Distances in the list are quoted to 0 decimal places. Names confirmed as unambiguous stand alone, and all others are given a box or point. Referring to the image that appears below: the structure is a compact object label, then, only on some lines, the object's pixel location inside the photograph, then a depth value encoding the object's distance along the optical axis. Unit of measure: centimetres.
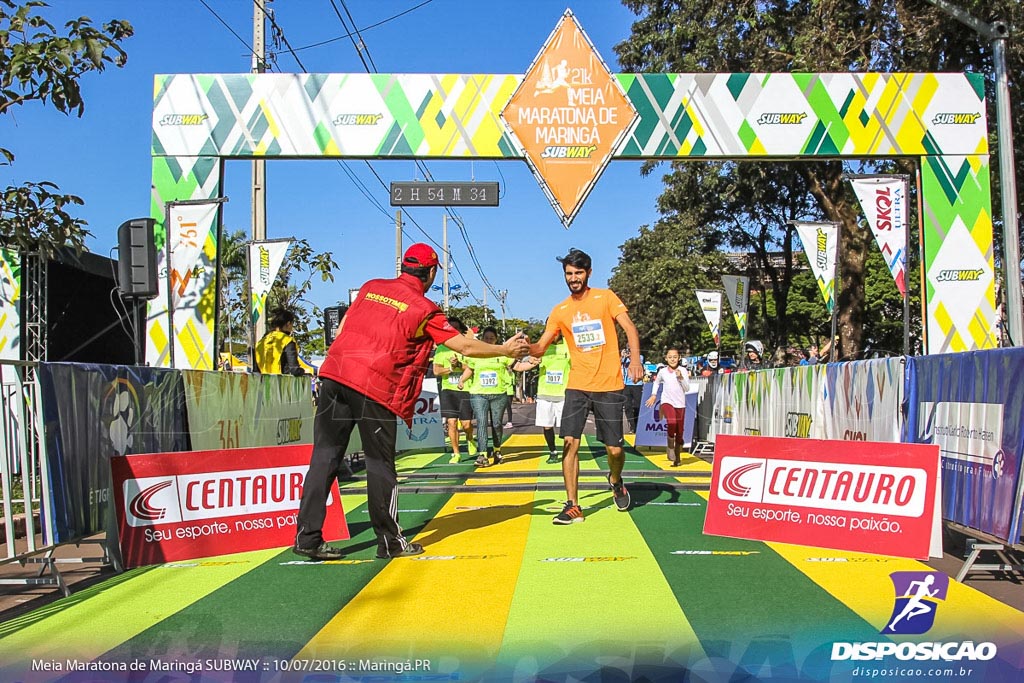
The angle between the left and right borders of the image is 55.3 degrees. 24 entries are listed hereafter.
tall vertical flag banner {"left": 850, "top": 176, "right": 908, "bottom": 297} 1206
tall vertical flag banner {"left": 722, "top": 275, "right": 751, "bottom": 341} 2175
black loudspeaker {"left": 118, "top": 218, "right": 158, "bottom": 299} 1047
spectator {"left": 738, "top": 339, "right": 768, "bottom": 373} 1903
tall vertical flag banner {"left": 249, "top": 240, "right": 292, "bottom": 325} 1783
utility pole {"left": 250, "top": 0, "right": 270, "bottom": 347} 2020
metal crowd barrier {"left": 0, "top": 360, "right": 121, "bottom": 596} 567
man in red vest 613
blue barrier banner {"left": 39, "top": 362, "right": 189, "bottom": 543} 581
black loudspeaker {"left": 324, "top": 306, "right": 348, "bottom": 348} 1755
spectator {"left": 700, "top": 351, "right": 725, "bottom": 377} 1708
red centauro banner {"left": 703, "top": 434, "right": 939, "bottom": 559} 617
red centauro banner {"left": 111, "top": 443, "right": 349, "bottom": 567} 624
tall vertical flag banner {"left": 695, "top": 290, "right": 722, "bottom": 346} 2395
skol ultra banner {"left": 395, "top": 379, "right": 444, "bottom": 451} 1681
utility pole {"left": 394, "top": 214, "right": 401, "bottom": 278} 3748
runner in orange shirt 761
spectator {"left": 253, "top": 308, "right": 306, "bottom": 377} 1243
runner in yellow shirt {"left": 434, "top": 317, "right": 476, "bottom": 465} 1370
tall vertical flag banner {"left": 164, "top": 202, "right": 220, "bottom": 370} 1243
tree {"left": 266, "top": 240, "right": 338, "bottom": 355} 2088
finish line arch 1248
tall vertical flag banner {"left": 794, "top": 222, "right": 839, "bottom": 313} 1456
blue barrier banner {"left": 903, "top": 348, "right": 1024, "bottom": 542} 573
